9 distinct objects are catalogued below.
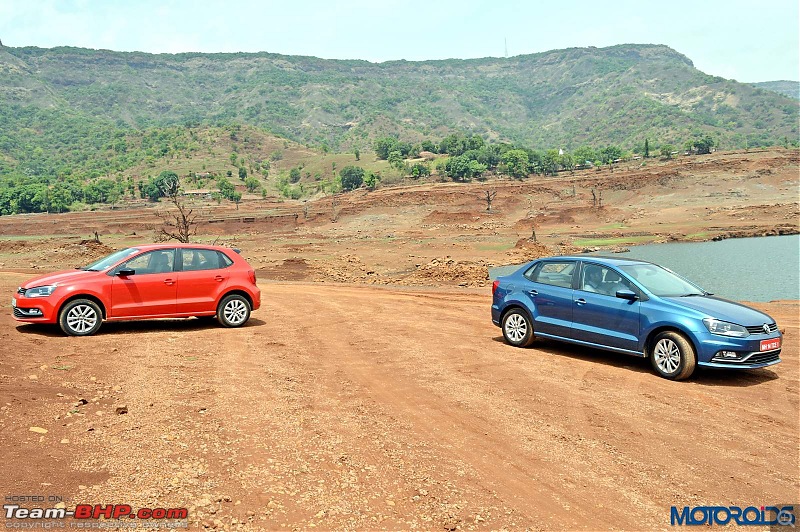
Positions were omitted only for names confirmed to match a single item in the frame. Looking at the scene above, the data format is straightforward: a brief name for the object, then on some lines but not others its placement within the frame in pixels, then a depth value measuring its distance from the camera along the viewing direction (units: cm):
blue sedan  960
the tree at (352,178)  12462
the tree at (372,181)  11215
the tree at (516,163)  11038
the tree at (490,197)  7969
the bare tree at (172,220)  6491
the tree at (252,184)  13650
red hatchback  1123
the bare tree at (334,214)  8282
